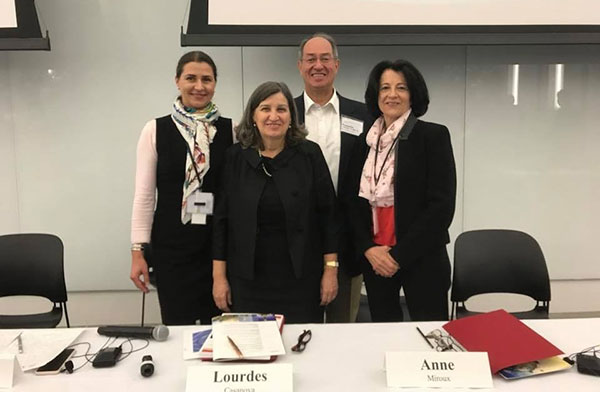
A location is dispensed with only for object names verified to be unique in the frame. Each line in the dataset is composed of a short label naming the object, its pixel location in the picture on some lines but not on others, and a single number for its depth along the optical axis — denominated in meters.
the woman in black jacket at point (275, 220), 1.86
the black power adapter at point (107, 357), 1.31
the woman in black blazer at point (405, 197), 1.91
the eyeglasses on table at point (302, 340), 1.40
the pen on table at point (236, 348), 1.27
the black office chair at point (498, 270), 2.33
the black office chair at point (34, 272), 2.40
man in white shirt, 2.16
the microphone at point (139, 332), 1.47
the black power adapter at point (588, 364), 1.24
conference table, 1.21
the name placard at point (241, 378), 1.13
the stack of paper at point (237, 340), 1.28
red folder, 1.26
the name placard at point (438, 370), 1.17
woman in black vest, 1.98
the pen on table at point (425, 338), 1.43
